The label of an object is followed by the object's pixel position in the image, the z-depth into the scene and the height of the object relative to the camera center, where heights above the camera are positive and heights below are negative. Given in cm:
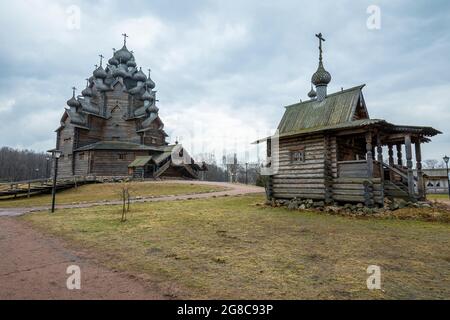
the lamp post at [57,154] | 1643 +142
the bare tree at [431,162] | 11475 +738
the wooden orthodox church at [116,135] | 4100 +708
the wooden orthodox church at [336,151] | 1359 +164
